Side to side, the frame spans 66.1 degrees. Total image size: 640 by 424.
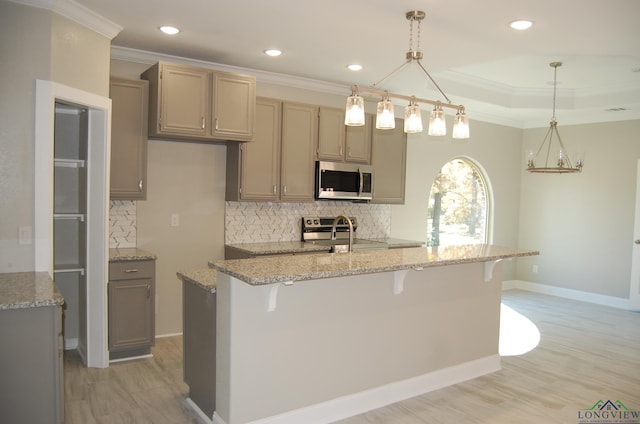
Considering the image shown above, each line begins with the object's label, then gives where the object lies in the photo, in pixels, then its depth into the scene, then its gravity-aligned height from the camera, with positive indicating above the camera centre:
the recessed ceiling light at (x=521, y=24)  3.31 +1.18
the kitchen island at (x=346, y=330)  2.69 -0.88
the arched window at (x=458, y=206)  6.86 -0.15
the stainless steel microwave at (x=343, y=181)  5.15 +0.13
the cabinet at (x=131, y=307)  3.86 -0.96
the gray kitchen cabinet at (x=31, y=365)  2.35 -0.88
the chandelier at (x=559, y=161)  5.16 +0.40
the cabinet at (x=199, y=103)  4.11 +0.75
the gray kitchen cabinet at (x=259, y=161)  4.68 +0.29
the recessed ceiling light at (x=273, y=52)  4.24 +1.21
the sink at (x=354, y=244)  4.90 -0.54
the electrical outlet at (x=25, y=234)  3.11 -0.32
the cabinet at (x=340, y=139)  5.17 +0.58
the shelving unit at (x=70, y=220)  3.93 -0.29
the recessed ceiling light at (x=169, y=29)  3.68 +1.20
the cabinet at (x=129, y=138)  4.01 +0.40
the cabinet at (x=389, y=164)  5.59 +0.35
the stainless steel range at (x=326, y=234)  5.23 -0.46
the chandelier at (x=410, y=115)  2.86 +0.49
